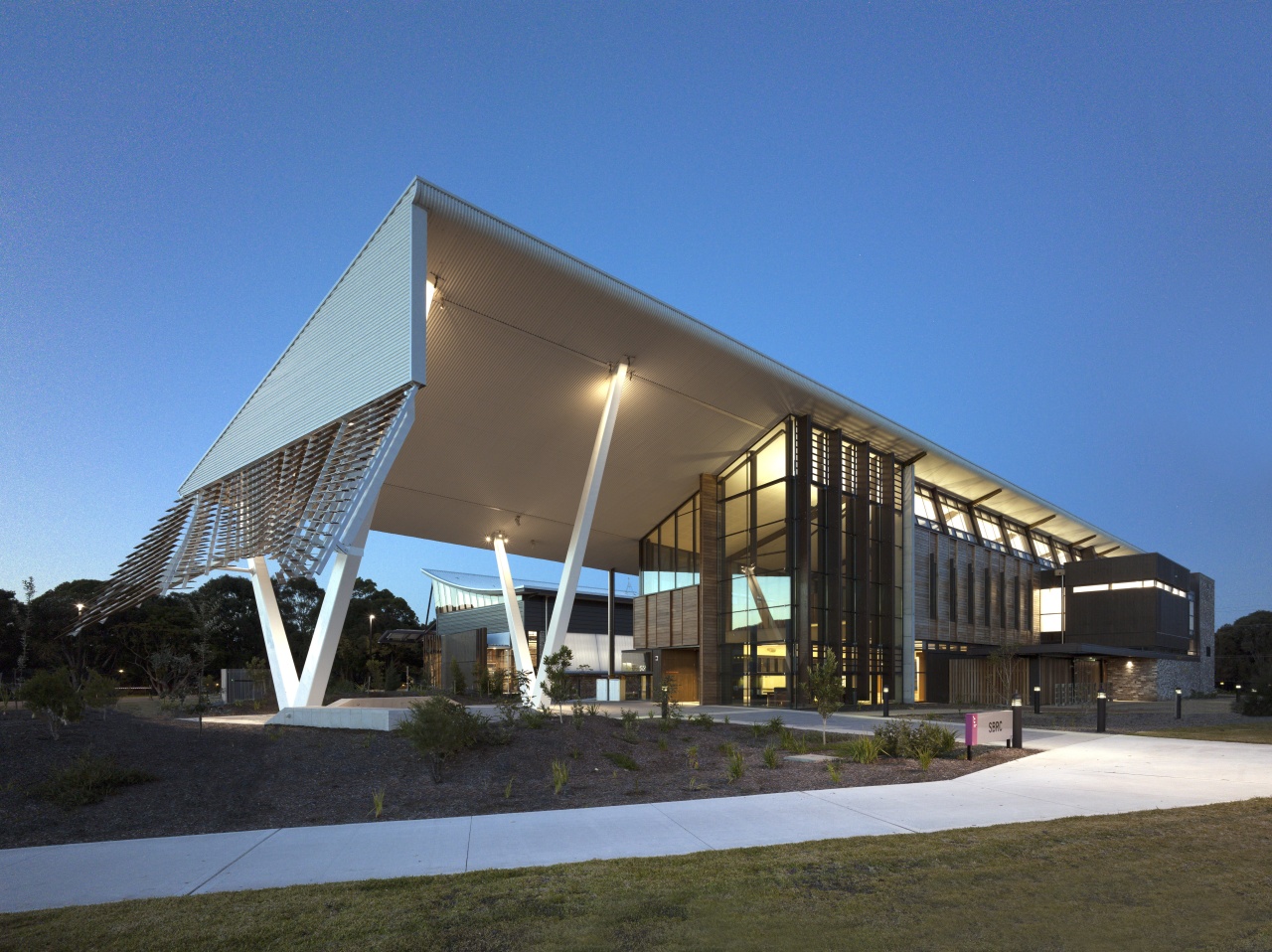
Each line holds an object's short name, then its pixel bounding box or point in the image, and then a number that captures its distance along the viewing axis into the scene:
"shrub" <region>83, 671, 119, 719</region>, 15.45
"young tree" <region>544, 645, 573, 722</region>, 17.56
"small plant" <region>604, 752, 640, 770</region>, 13.34
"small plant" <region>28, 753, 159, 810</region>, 10.09
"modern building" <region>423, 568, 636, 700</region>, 48.81
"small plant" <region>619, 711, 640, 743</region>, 16.38
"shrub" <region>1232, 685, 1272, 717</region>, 28.05
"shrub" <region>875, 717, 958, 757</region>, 14.43
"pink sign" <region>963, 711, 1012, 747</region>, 14.73
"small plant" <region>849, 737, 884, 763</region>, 13.89
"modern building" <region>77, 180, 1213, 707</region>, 20.05
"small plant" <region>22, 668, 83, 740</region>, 13.36
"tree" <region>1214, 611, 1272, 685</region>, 93.75
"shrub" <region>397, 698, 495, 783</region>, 12.36
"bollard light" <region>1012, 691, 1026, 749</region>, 16.34
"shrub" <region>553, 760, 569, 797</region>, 11.12
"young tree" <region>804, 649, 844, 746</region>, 17.42
